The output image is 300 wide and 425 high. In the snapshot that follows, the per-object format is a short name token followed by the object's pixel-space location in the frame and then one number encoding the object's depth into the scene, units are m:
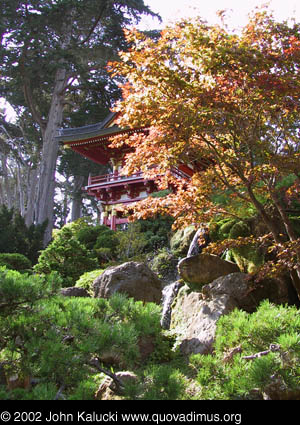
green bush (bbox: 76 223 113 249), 14.34
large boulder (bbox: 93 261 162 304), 6.35
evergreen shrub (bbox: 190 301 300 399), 3.03
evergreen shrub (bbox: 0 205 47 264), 12.91
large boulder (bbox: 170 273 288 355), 4.97
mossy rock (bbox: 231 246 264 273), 6.17
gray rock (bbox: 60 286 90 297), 7.04
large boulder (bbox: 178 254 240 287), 6.31
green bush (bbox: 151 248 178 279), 11.02
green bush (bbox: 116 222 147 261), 12.21
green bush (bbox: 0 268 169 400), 2.84
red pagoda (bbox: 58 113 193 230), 16.58
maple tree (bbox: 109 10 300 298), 4.43
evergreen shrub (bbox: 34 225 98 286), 9.95
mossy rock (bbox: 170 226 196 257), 9.67
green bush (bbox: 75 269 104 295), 8.32
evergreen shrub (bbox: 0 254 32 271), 10.54
